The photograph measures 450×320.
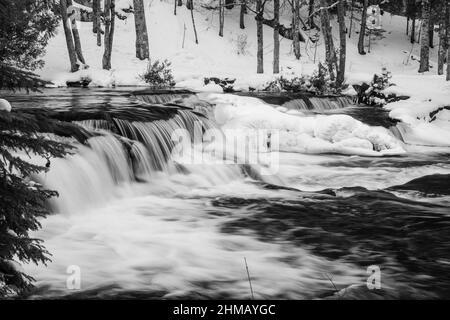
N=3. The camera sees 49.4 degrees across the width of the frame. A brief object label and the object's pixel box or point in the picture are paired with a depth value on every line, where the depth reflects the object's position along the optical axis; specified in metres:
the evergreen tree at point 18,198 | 2.81
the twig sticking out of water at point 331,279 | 4.39
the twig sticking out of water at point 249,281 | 4.21
